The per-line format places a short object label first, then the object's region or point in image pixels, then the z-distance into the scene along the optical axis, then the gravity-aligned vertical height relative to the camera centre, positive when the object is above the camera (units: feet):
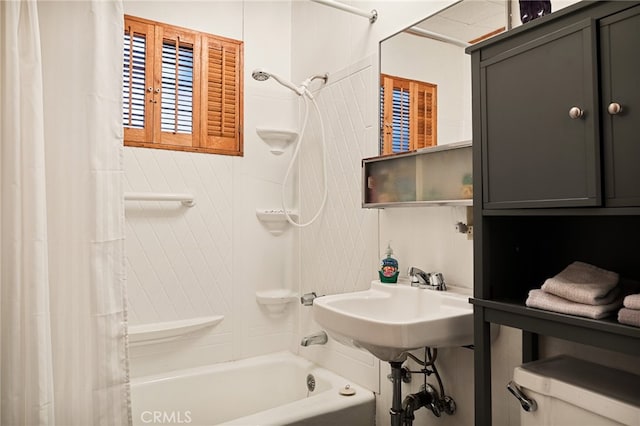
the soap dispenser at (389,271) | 6.37 -0.76
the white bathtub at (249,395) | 6.49 -2.95
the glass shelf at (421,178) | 5.45 +0.53
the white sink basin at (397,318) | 4.61 -1.16
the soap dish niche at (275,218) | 8.96 +0.01
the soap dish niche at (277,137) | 8.86 +1.64
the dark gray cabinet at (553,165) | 3.22 +0.41
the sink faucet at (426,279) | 5.73 -0.82
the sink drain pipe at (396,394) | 5.47 -2.19
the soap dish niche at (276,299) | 8.87 -1.59
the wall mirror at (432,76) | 5.50 +1.95
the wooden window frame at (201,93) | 7.99 +2.40
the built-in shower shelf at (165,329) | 7.63 -1.91
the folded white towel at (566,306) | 3.38 -0.71
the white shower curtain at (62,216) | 4.00 +0.05
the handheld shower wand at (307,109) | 8.07 +2.05
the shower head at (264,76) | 7.59 +2.46
